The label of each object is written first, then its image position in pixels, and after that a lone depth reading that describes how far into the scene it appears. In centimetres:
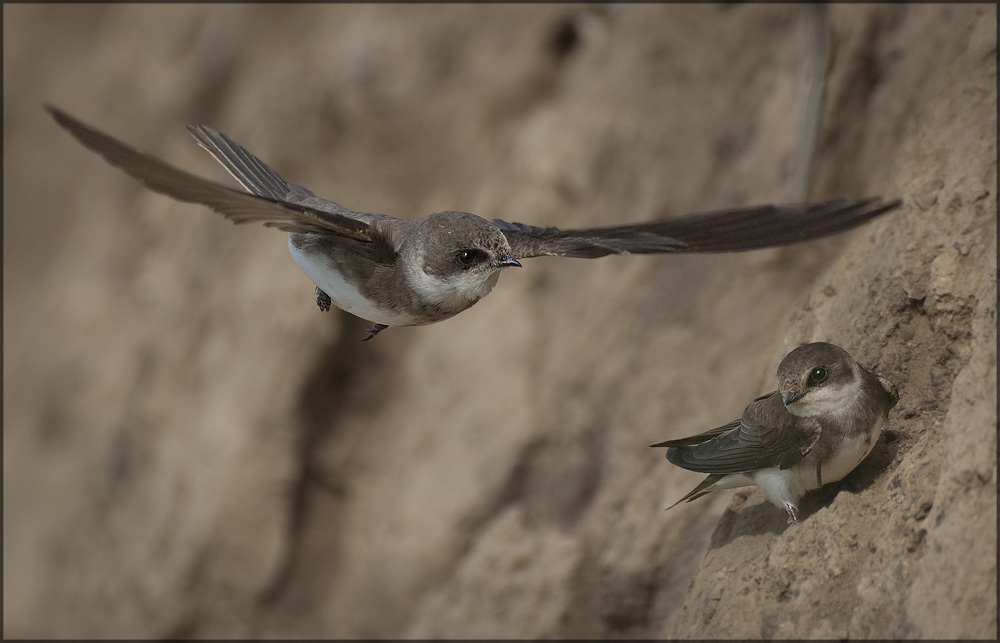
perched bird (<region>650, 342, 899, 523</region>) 504
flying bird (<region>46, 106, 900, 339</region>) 505
